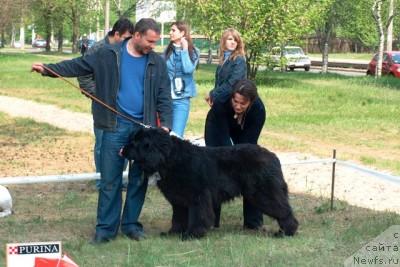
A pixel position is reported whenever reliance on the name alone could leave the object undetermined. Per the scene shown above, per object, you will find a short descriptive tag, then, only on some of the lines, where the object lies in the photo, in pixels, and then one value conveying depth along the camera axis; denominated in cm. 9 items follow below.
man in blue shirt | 601
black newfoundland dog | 595
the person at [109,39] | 769
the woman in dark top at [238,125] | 655
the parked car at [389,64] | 3064
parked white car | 2527
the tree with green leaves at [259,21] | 2405
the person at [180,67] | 791
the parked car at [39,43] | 9638
